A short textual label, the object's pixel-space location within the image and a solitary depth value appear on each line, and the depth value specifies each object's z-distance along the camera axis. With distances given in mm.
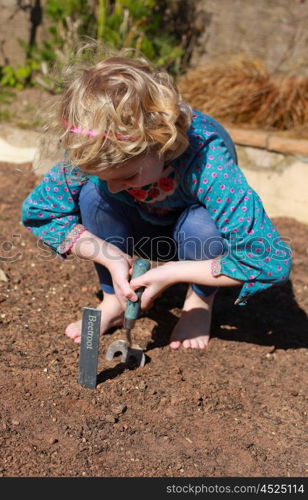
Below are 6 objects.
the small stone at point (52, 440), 1671
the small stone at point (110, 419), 1784
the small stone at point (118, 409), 1818
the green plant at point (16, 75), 4238
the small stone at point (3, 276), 2475
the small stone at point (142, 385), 1942
